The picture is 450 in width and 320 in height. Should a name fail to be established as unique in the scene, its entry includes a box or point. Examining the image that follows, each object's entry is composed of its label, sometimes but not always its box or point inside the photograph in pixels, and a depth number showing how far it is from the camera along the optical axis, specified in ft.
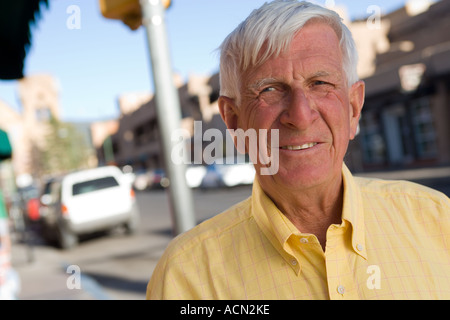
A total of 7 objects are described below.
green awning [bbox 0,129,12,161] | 14.39
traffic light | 7.28
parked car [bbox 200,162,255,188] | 51.24
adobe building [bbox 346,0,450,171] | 59.47
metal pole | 7.29
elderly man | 3.96
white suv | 35.65
